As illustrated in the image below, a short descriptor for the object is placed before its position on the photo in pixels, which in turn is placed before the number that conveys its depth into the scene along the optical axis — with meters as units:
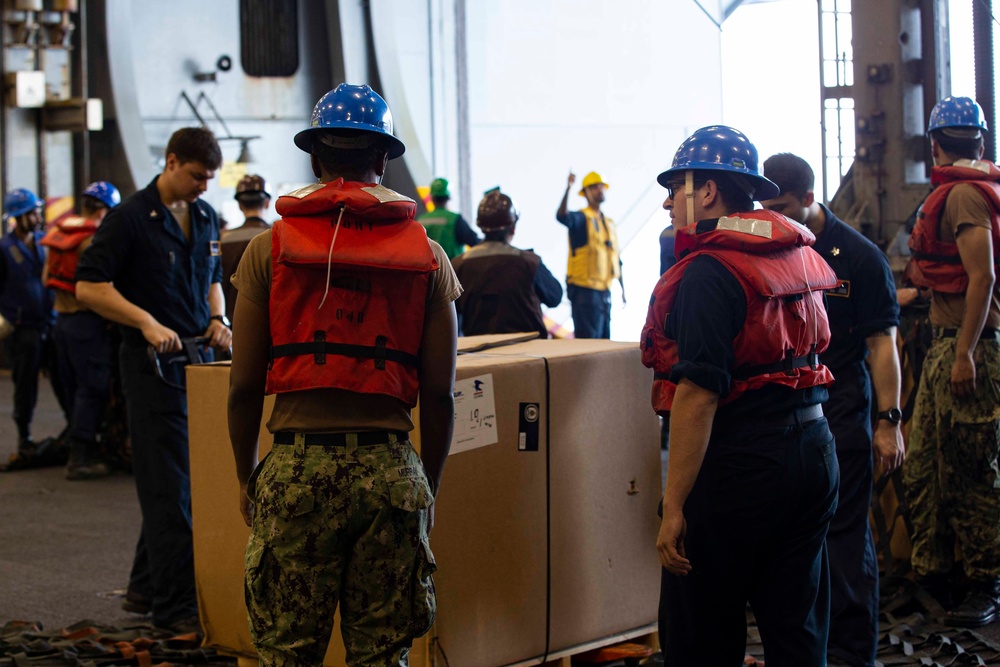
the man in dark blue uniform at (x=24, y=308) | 8.70
